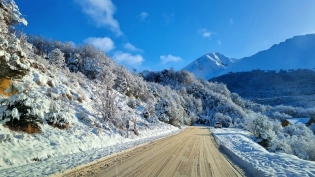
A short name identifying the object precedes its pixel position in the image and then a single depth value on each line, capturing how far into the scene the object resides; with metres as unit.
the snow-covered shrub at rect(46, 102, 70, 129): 14.23
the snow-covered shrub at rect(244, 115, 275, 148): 29.88
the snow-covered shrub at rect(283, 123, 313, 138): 44.85
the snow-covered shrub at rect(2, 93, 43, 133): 10.82
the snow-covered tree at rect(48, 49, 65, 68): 36.10
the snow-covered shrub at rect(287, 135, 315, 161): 24.92
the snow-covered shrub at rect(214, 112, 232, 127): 94.53
